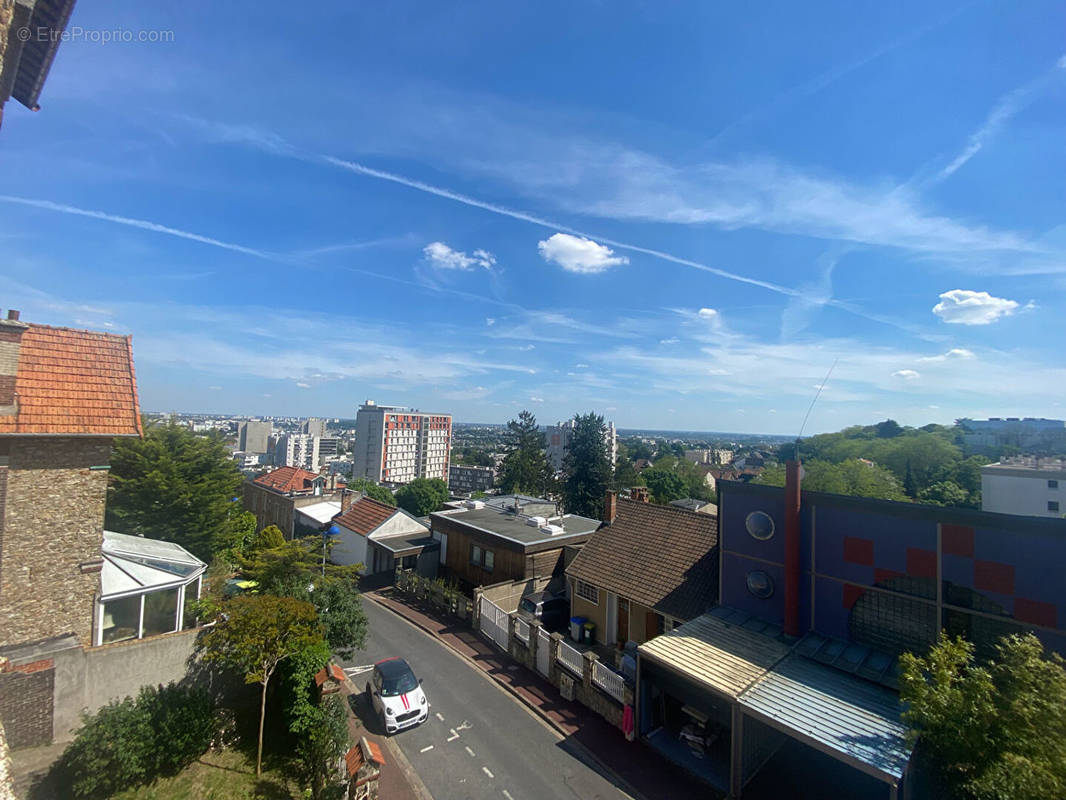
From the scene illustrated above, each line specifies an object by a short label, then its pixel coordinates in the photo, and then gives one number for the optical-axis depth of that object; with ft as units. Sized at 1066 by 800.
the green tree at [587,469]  167.32
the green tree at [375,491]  198.10
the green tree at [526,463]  183.11
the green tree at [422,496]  191.72
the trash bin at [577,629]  64.03
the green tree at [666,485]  238.07
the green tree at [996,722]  21.03
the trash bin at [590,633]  64.18
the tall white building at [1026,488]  138.41
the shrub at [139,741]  33.27
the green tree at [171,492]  72.38
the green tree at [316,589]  49.78
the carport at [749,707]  31.86
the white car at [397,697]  43.32
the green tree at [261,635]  38.37
